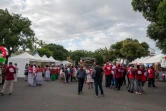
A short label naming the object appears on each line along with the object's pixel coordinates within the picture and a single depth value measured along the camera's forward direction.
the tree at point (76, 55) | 58.01
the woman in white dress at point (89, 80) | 9.24
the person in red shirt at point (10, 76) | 6.78
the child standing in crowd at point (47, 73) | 13.58
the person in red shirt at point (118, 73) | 8.16
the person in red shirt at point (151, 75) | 9.91
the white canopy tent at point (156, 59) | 15.10
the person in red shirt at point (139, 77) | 7.48
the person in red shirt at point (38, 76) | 10.26
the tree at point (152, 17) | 9.16
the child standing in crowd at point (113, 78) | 8.65
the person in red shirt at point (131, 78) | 7.62
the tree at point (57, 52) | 45.10
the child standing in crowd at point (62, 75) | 12.49
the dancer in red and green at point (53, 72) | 14.14
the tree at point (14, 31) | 16.55
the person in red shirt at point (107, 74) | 8.92
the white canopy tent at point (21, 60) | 15.48
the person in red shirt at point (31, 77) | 9.75
